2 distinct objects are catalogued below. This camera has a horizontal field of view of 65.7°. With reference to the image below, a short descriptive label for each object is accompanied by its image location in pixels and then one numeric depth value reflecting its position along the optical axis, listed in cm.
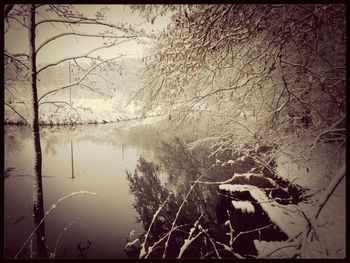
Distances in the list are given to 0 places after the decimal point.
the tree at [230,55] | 372
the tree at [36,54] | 497
